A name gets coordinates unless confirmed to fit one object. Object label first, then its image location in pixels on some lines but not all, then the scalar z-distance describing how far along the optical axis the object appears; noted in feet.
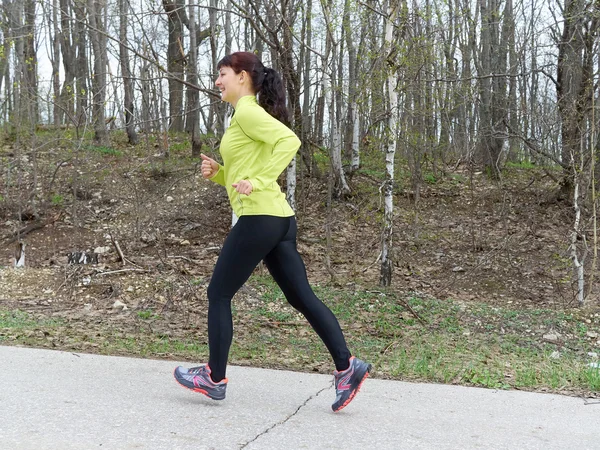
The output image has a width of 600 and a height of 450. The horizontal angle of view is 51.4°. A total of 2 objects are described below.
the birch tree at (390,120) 24.89
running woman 10.97
